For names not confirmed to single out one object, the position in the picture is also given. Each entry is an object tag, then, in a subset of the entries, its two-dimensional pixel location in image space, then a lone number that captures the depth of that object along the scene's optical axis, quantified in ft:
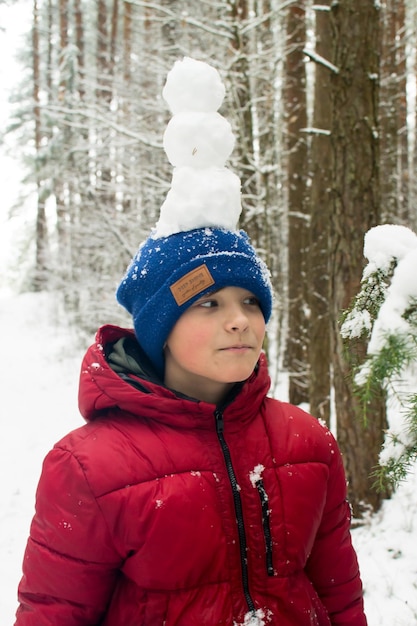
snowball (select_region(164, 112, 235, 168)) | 5.69
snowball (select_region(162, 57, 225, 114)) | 5.74
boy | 4.66
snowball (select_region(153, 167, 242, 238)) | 5.51
